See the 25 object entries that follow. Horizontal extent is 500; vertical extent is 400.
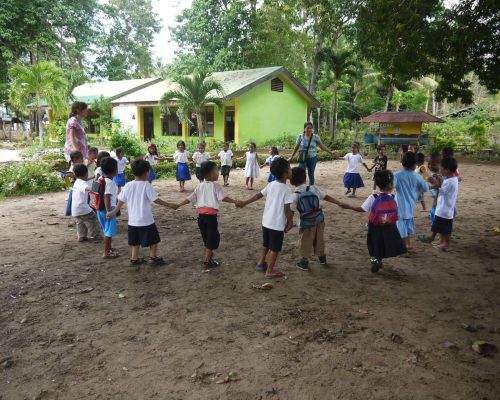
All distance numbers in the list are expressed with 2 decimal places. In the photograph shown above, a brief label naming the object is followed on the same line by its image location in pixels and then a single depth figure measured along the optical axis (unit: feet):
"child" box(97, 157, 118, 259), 15.46
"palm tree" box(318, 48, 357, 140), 69.26
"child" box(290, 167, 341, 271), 14.11
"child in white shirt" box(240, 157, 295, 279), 13.41
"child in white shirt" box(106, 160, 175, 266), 14.41
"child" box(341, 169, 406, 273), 13.70
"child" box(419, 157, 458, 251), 16.28
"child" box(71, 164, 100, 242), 17.11
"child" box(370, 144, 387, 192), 28.60
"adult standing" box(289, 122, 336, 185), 26.43
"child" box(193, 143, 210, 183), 30.50
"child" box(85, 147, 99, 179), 20.46
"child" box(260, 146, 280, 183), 29.21
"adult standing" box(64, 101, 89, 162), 19.26
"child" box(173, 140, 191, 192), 30.86
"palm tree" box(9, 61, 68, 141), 56.90
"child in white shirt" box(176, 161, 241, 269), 14.12
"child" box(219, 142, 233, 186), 33.14
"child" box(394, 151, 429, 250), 15.85
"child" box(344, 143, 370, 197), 28.12
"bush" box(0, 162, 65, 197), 29.78
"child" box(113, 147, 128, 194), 26.05
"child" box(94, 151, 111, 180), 17.30
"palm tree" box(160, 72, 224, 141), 53.42
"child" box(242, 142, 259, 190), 31.78
